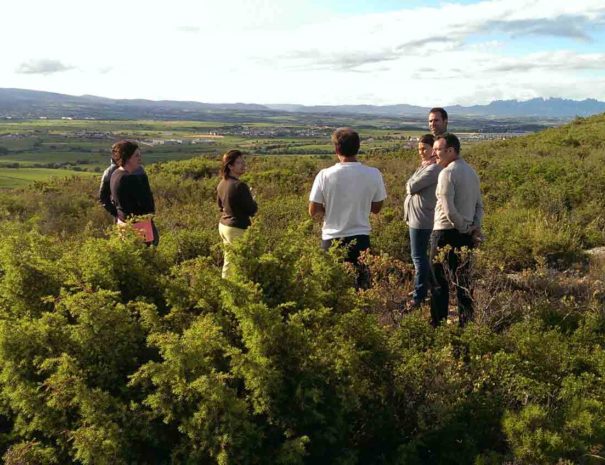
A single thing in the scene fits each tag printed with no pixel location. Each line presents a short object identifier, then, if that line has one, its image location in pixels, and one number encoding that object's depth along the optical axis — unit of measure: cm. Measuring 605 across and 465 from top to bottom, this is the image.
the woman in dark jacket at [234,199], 505
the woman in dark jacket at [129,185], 516
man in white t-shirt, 459
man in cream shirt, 438
